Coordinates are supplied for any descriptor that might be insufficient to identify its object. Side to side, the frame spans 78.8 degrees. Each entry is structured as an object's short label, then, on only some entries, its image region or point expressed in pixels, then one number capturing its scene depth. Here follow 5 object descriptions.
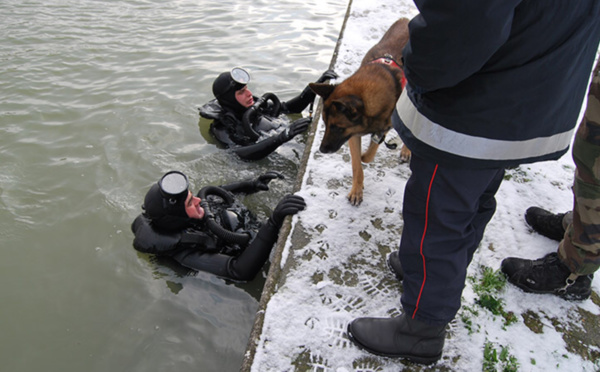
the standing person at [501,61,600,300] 2.12
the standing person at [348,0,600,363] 1.28
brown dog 3.06
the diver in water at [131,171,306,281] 3.19
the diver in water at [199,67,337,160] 4.87
